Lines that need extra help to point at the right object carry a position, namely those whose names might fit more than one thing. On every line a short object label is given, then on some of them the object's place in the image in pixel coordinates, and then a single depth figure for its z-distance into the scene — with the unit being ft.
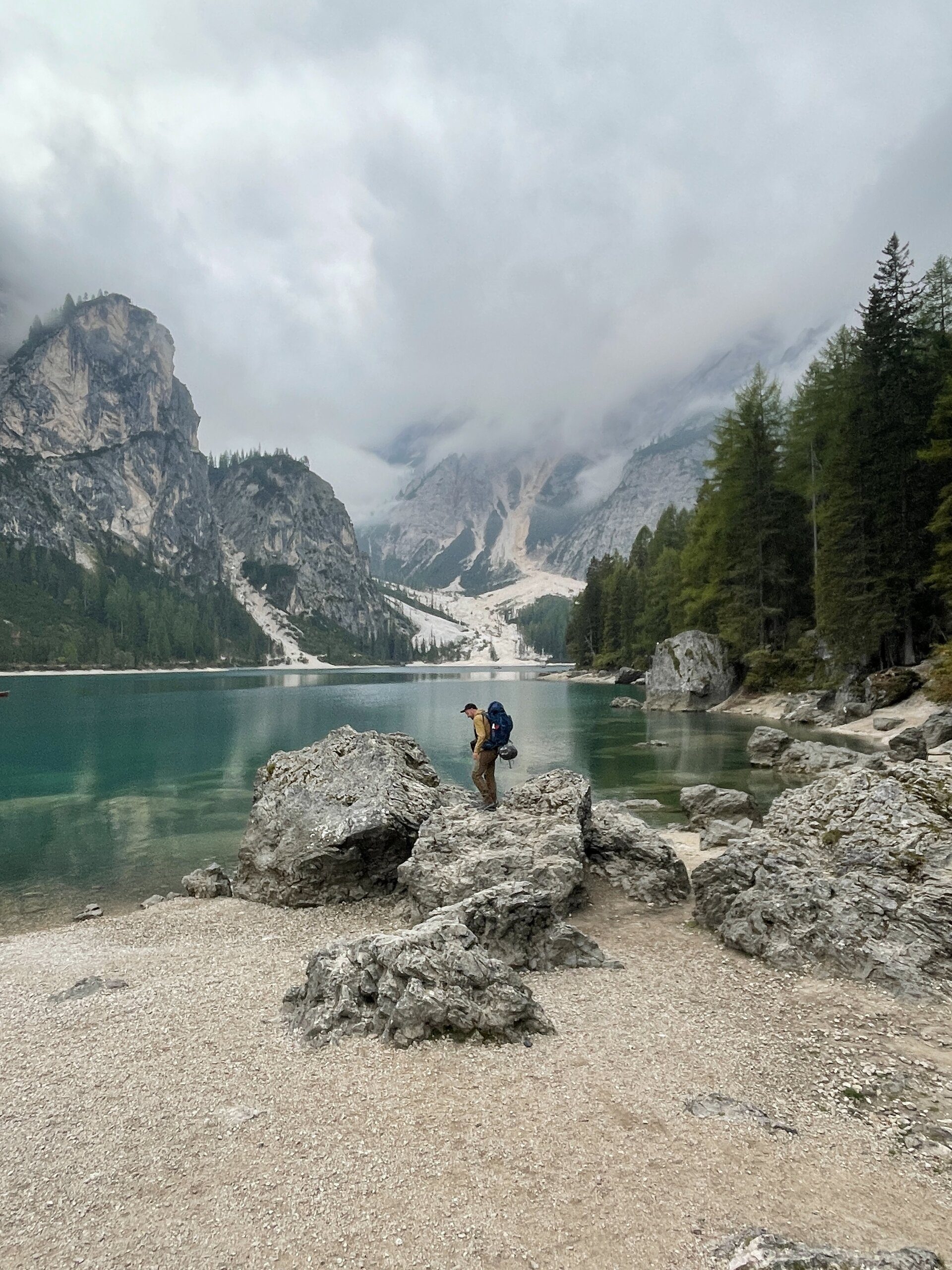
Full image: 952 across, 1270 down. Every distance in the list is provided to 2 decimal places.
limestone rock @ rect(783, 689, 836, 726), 140.25
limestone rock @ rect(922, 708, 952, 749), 88.53
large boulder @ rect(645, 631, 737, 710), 197.88
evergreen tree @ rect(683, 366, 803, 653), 180.86
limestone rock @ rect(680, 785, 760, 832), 68.08
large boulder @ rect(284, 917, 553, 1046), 25.71
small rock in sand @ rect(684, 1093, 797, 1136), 20.22
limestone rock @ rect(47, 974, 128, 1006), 31.14
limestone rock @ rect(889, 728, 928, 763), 79.97
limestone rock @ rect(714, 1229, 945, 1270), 14.47
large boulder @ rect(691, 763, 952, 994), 30.66
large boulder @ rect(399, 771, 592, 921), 39.09
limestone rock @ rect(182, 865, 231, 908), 53.36
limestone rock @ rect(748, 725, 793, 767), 102.32
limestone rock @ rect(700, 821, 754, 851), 54.75
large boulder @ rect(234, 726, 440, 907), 49.34
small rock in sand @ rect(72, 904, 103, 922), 50.65
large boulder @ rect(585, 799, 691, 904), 43.98
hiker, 49.11
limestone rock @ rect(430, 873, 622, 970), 33.40
